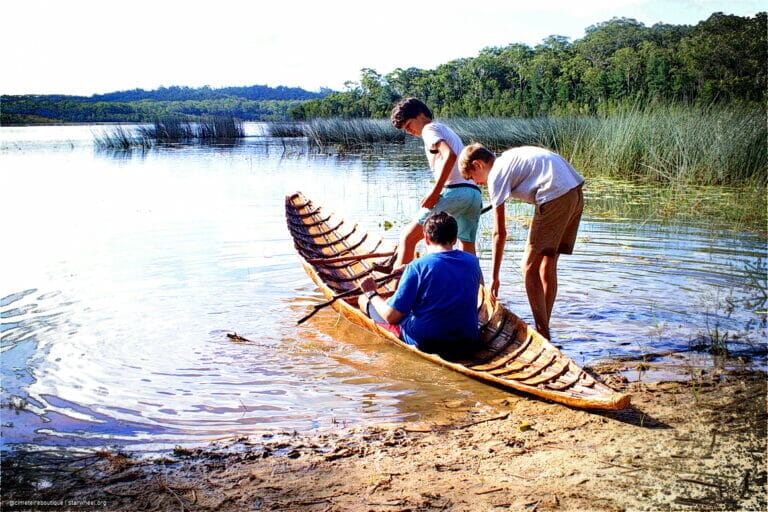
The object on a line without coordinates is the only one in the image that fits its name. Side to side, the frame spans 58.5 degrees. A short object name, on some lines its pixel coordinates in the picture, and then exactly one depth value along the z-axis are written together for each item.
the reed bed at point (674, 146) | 11.85
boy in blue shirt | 4.36
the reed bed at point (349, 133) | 29.42
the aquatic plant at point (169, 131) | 31.97
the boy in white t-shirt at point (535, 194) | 4.93
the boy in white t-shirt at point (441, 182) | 5.66
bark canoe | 3.87
